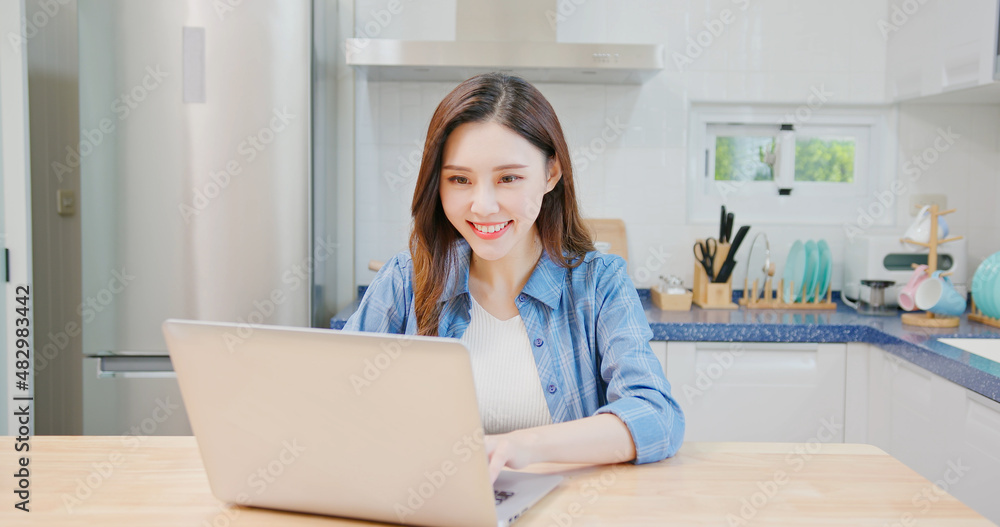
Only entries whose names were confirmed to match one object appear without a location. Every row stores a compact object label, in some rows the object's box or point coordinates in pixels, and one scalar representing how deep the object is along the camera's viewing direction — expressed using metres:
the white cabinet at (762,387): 2.32
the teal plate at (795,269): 2.67
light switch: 2.66
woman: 1.21
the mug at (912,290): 2.37
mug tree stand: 2.29
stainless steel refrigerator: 2.26
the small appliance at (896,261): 2.55
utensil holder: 2.65
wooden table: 0.84
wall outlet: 2.83
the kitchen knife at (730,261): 2.62
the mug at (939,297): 2.31
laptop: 0.73
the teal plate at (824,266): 2.65
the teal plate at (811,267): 2.65
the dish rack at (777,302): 2.66
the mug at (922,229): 2.53
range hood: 2.36
